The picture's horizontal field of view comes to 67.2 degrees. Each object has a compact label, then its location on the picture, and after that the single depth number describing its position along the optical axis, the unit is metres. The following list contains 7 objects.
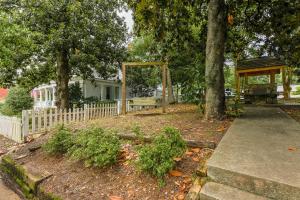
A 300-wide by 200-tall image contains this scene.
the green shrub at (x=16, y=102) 15.41
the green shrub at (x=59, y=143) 4.89
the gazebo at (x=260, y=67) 12.80
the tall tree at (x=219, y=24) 6.44
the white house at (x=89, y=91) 20.86
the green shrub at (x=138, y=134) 4.50
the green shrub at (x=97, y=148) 3.78
